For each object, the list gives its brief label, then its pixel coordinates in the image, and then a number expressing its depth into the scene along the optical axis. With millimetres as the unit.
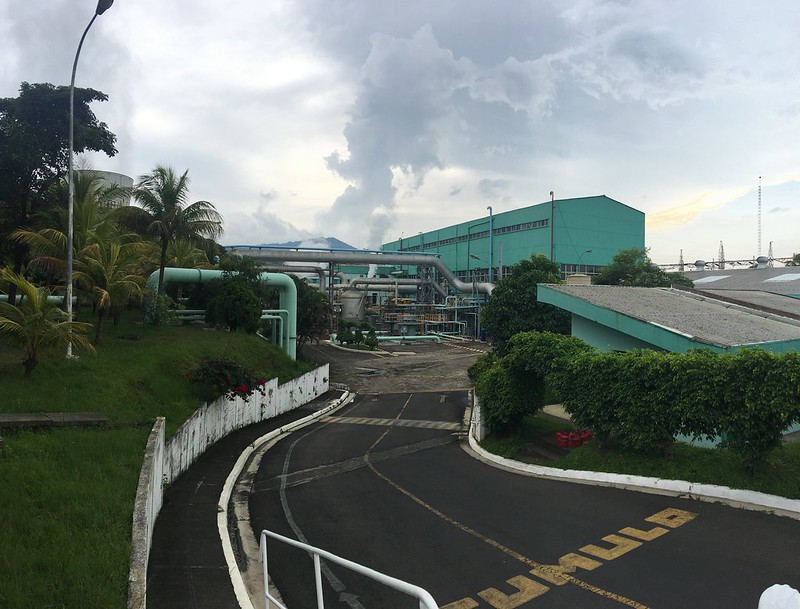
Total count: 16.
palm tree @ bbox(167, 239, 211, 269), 30469
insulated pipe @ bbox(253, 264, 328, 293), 61250
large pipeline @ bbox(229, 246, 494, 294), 55469
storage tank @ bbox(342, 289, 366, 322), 73625
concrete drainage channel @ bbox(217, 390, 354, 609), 7426
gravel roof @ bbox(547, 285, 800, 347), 16406
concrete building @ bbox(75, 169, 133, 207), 41456
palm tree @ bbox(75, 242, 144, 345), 16484
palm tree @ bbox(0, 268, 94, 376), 11852
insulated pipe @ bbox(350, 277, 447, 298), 70006
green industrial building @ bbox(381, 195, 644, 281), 61031
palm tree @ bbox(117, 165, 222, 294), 22078
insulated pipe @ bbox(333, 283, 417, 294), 73188
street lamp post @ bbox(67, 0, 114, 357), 14057
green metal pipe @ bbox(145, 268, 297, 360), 31172
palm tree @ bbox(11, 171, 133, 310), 16781
